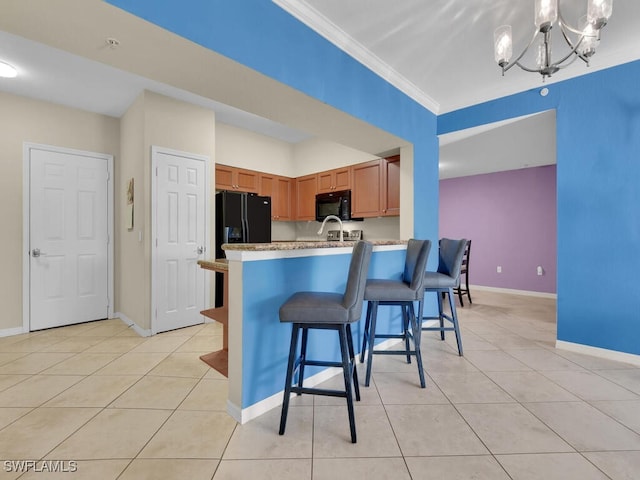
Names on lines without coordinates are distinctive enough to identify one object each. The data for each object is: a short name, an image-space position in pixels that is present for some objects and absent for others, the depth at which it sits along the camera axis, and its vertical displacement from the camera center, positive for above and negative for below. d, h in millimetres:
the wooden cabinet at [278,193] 4766 +750
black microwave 4297 +511
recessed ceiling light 2676 +1536
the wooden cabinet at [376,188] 3732 +671
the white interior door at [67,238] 3395 +0
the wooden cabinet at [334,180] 4346 +891
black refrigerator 3812 +245
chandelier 1479 +1124
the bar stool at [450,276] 2666 -338
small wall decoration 3502 +384
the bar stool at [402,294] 2062 -384
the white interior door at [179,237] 3299 +15
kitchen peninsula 1722 -453
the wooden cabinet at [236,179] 4156 +869
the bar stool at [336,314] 1567 -401
